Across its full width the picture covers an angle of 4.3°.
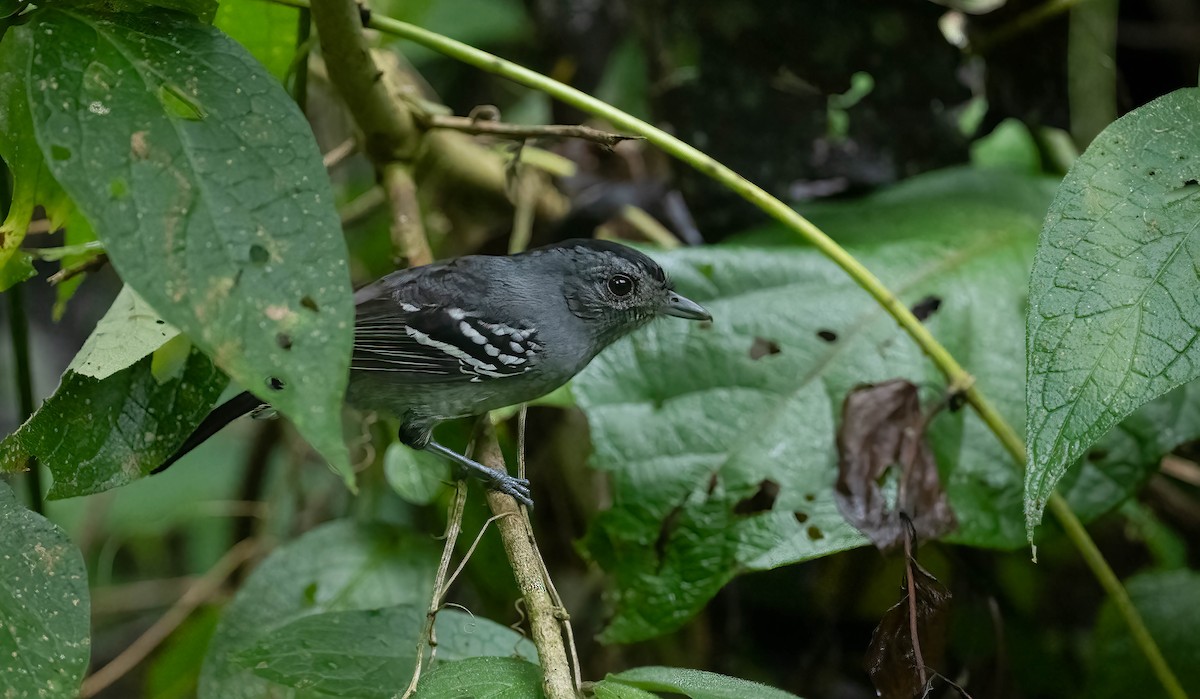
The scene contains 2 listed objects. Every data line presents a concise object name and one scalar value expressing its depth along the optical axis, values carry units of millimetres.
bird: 3888
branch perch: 3805
